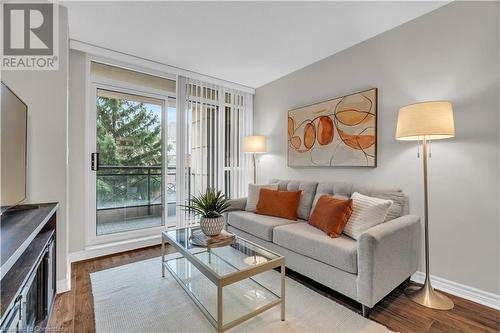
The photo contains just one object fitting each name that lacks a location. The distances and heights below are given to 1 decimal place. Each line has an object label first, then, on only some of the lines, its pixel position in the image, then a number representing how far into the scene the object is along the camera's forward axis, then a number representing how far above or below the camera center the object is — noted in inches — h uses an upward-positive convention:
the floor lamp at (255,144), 149.3 +14.5
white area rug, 63.1 -42.2
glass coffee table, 59.4 -33.6
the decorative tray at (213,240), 79.4 -24.9
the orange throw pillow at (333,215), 83.5 -17.8
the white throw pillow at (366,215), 79.0 -16.3
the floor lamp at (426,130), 71.0 +11.2
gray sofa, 65.8 -27.0
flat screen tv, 54.1 +5.1
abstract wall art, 101.3 +16.6
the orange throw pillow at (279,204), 110.6 -17.5
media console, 38.2 -20.0
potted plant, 82.7 -15.9
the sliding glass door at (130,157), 118.0 +6.1
